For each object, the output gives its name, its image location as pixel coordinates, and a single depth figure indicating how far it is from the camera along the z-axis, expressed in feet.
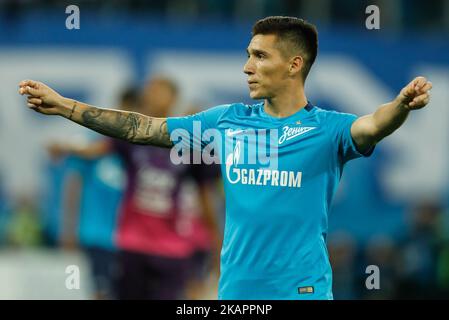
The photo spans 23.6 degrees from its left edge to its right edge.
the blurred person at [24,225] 52.47
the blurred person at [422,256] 48.39
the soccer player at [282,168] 20.27
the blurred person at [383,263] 49.03
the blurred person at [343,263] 48.78
